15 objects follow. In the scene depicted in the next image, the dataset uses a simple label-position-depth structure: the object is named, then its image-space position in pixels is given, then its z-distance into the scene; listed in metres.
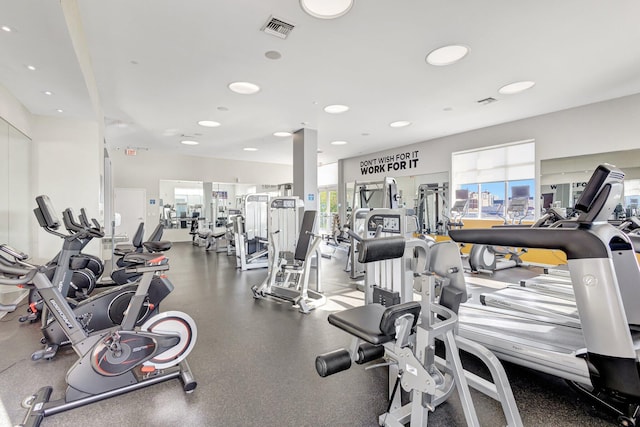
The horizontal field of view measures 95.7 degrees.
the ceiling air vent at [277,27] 3.03
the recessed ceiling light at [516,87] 4.56
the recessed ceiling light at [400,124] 6.59
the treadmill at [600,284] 1.23
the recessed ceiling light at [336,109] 5.52
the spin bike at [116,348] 1.82
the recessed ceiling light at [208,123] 6.45
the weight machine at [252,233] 6.43
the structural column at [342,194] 11.23
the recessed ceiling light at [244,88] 4.55
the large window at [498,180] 6.47
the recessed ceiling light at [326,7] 2.74
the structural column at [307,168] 6.85
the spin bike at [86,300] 2.34
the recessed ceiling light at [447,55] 3.56
